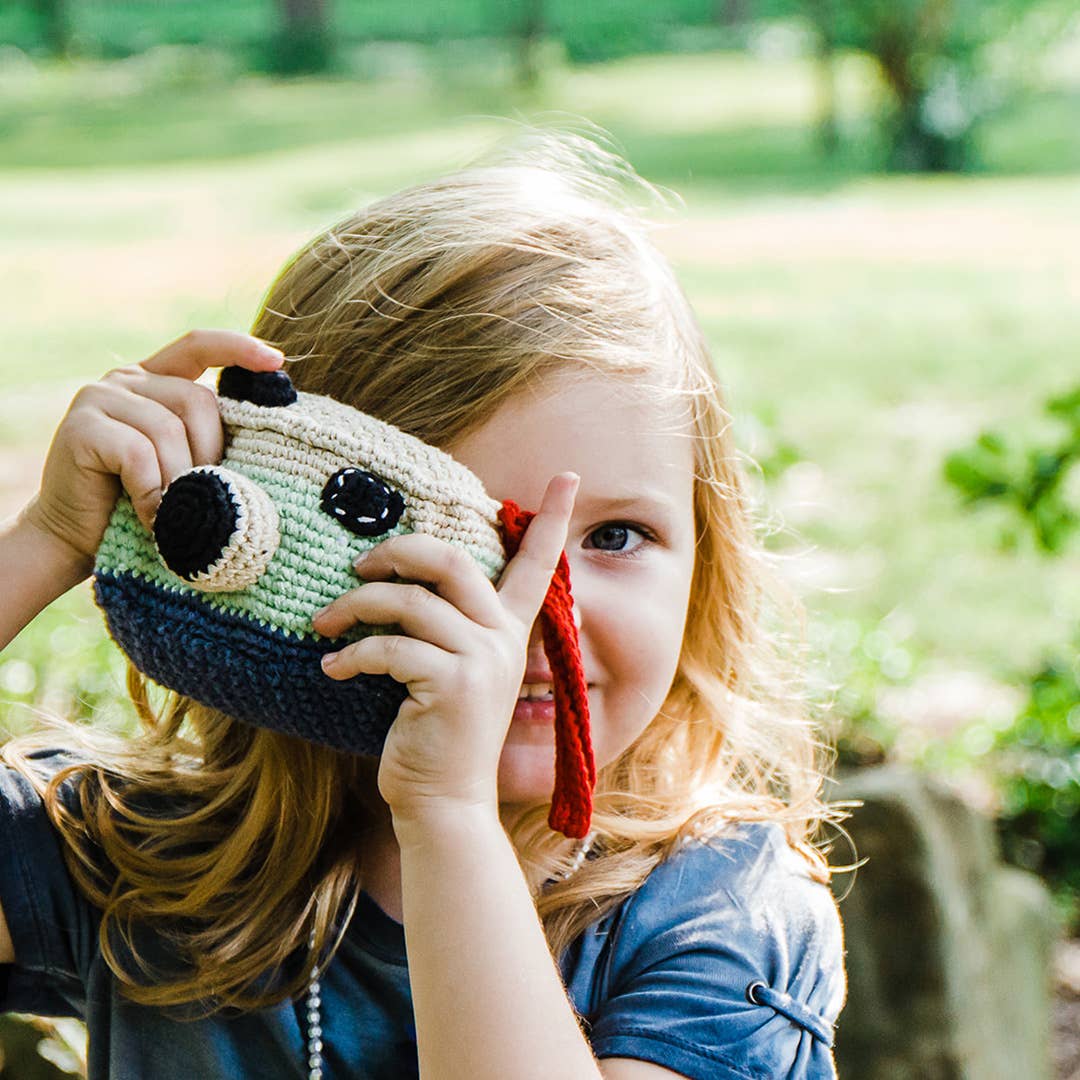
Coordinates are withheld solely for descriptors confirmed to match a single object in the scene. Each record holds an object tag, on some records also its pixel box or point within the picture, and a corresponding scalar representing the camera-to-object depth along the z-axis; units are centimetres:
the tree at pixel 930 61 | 1375
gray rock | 261
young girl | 135
